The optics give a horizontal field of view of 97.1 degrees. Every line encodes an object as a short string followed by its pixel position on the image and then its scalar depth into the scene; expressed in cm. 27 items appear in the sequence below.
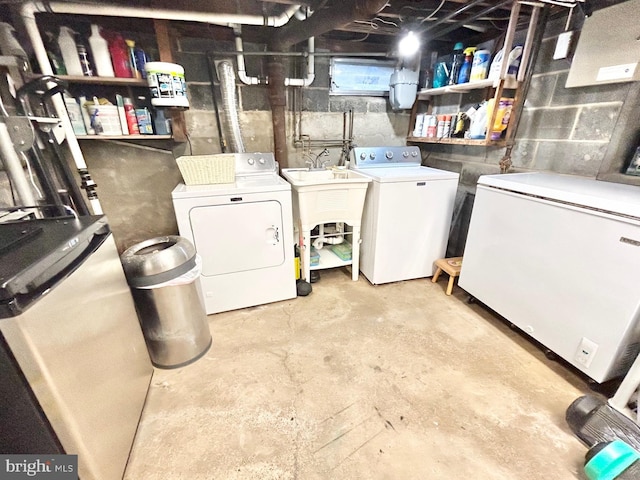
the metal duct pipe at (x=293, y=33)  145
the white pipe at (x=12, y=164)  131
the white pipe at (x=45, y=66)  158
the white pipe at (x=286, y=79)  221
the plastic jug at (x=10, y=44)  164
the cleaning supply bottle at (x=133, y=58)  192
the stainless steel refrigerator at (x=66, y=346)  73
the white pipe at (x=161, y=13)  159
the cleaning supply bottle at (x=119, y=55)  189
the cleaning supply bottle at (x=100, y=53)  181
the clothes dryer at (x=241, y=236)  187
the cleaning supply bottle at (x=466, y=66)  224
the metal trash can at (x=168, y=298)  146
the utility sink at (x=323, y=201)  217
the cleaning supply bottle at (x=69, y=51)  178
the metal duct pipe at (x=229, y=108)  220
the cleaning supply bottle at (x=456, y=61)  233
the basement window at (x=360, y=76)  262
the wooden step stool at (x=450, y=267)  234
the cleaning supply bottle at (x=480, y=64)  212
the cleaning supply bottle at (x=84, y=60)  183
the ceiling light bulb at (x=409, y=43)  218
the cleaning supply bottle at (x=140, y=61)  194
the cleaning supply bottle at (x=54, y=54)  182
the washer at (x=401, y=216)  226
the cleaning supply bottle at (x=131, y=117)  203
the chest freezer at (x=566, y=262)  129
